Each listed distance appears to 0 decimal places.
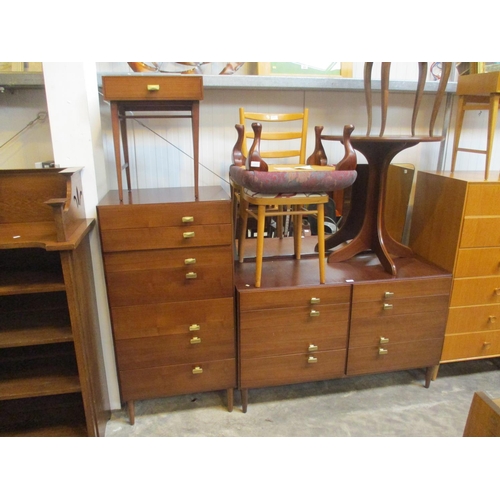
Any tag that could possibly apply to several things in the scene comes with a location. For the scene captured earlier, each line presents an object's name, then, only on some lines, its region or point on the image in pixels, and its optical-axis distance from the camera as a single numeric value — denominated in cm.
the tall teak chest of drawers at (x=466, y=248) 182
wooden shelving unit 132
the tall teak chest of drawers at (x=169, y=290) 150
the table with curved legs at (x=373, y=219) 180
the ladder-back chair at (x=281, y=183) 155
